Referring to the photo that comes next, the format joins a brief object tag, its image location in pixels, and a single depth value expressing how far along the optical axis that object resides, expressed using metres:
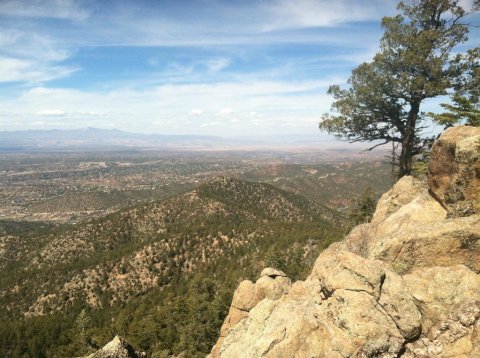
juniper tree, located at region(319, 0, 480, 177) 24.47
